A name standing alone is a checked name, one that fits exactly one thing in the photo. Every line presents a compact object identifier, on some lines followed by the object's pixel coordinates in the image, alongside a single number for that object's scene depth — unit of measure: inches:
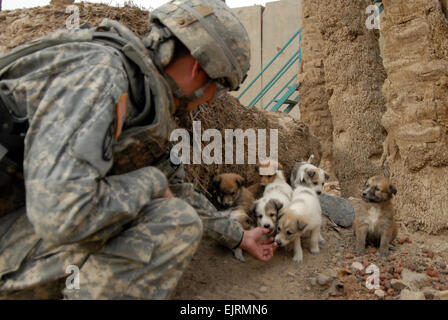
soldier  66.0
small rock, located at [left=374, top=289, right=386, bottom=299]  116.7
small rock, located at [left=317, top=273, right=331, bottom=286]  118.3
